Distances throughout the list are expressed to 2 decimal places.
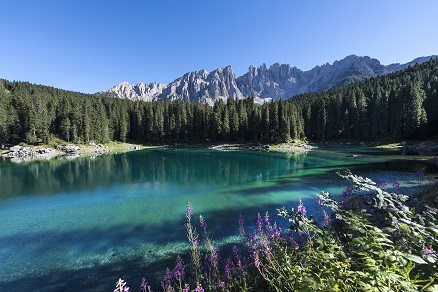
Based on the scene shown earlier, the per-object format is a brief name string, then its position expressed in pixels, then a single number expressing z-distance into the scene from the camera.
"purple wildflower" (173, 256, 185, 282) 5.80
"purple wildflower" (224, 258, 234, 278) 6.26
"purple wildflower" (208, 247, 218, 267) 6.39
